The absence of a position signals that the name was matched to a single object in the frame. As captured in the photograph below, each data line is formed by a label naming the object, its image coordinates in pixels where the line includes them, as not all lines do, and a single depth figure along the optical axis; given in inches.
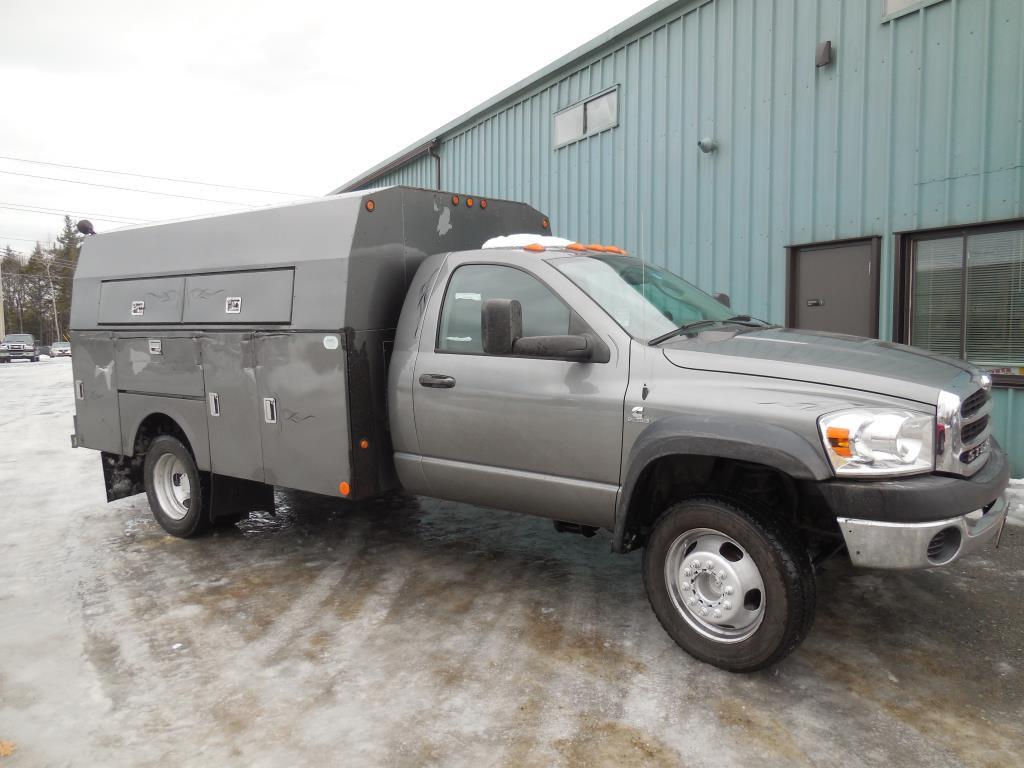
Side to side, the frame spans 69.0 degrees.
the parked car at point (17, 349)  1695.4
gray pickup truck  122.4
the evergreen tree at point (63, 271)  3326.8
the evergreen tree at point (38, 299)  3299.7
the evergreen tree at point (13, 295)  3309.5
